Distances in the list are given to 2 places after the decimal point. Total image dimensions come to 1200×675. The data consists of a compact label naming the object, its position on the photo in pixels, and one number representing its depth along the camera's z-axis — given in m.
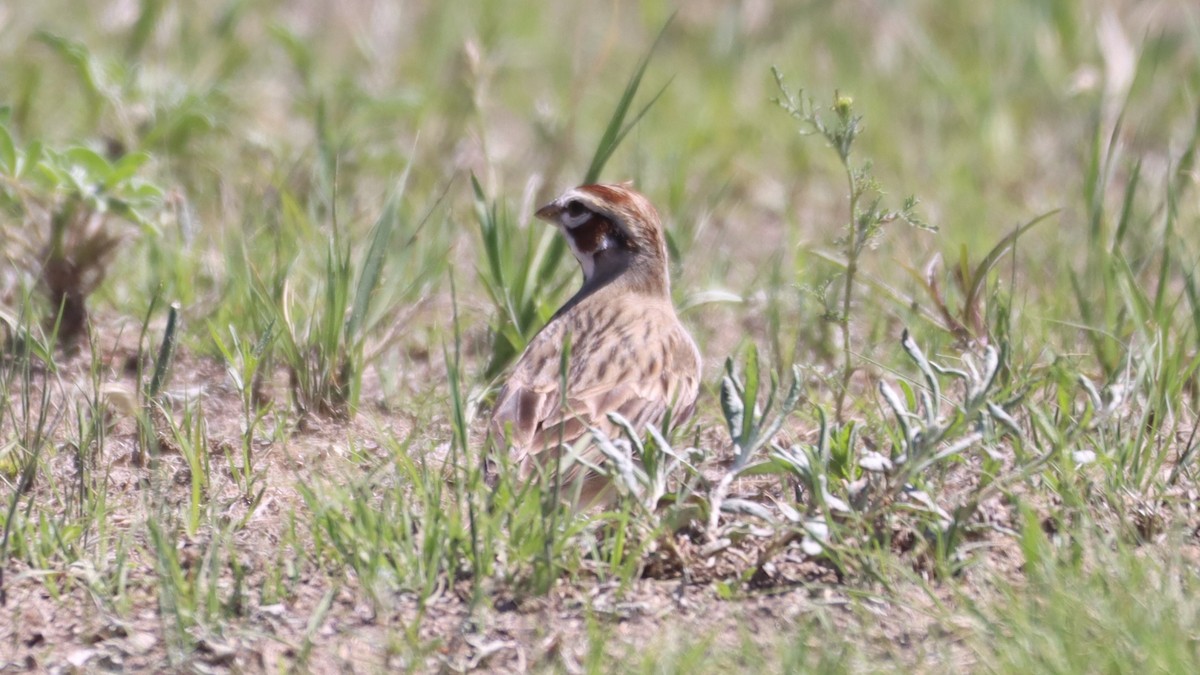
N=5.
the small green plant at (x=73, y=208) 10.29
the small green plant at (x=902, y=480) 7.69
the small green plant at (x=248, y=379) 8.75
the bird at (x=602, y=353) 8.84
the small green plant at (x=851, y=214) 8.90
